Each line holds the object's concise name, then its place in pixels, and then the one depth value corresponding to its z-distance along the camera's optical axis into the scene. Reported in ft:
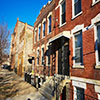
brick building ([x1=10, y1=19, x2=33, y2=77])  61.60
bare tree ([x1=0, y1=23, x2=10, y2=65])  39.94
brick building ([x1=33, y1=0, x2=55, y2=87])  35.35
